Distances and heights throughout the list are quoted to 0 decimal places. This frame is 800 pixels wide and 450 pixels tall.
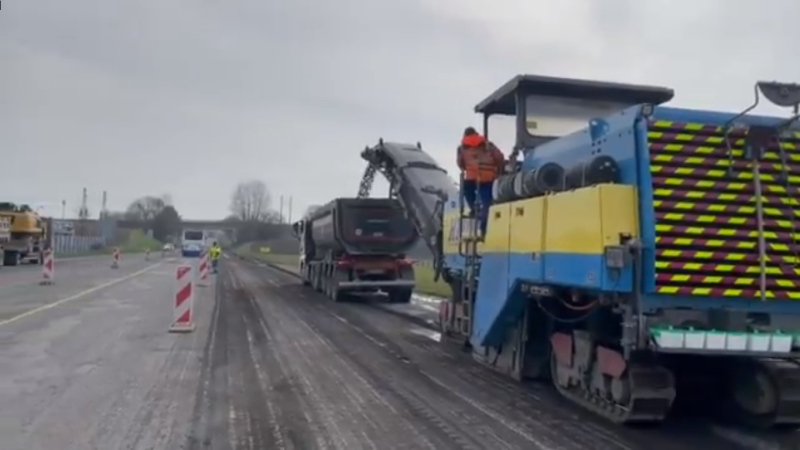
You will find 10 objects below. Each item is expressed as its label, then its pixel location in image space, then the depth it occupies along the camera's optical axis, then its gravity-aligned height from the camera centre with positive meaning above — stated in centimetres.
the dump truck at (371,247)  2266 +48
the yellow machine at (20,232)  4494 +131
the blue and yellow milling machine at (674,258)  694 +12
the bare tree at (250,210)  12900 +801
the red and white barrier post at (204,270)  3091 -31
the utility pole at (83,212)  11794 +624
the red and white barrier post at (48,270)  2870 -44
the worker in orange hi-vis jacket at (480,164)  1110 +134
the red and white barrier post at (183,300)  1488 -68
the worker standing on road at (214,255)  4201 +32
